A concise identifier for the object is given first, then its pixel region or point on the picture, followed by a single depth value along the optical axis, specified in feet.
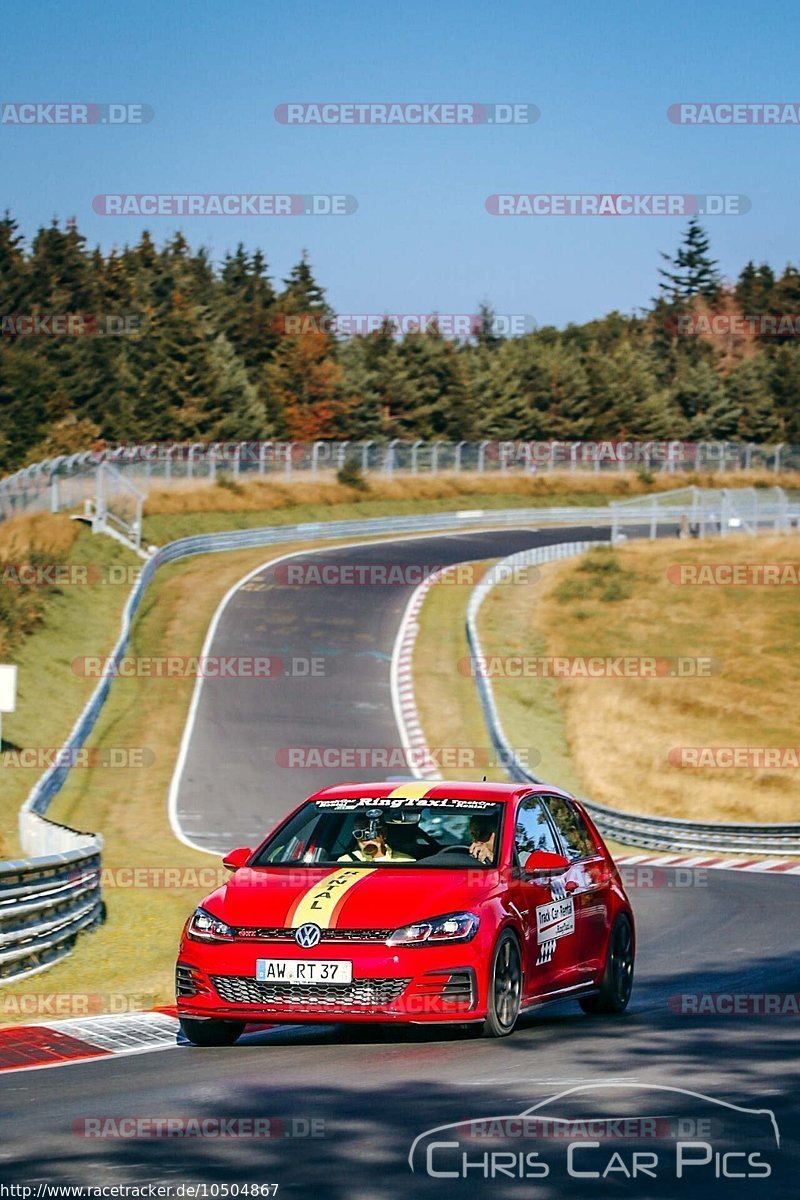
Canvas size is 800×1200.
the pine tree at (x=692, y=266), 532.32
